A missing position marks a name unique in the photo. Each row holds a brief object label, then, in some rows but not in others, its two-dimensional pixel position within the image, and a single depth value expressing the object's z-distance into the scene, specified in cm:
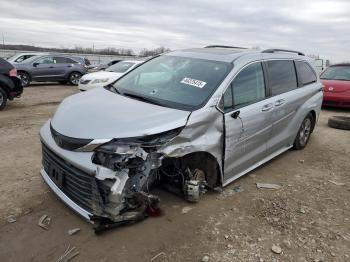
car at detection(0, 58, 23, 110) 991
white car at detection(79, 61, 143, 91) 1252
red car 1118
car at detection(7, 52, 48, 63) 1858
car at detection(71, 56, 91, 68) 1936
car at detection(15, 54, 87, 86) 1720
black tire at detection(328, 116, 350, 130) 854
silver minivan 333
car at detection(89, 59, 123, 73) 2036
